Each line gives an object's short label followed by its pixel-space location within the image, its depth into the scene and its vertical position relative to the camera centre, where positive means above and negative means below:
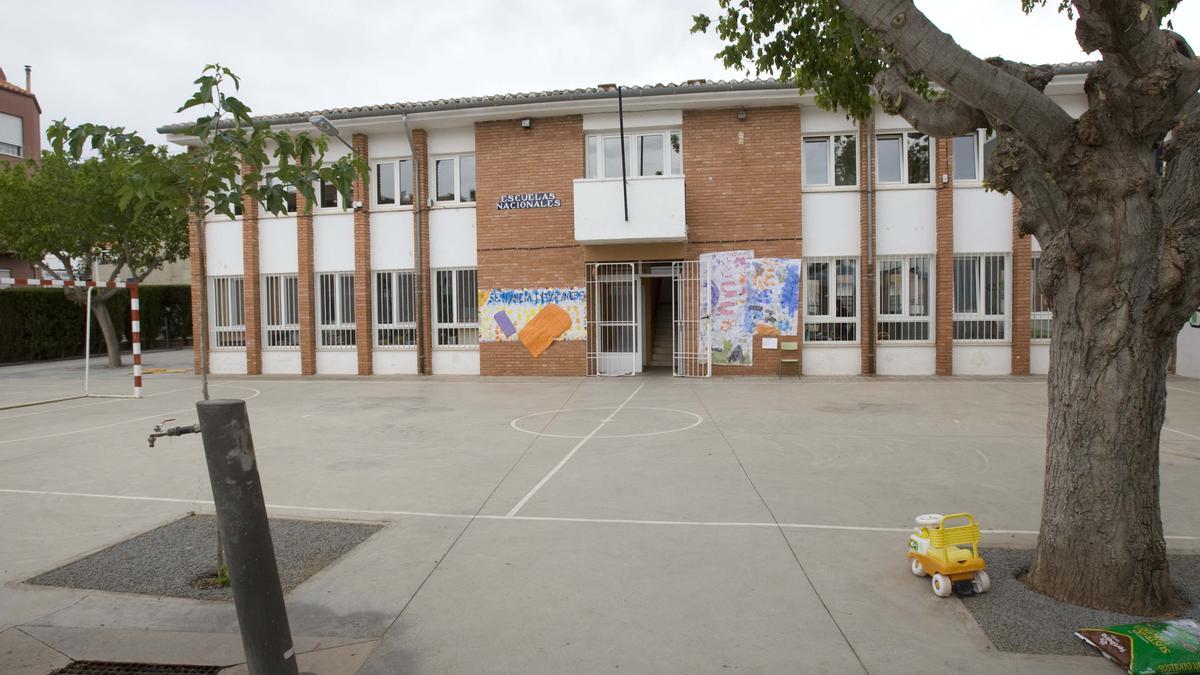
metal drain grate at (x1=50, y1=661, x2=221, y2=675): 3.61 -1.68
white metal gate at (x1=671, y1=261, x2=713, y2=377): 16.86 -0.16
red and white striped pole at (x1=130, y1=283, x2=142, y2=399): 14.84 -0.37
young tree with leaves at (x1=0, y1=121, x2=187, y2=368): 20.06 +2.91
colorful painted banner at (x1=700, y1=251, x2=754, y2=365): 16.69 +0.17
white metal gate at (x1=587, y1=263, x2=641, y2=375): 17.48 -0.14
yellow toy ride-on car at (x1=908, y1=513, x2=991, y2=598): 4.30 -1.45
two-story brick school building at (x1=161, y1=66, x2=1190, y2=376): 16.52 +1.75
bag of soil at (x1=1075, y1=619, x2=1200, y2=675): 3.34 -1.57
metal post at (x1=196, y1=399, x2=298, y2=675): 3.21 -0.95
